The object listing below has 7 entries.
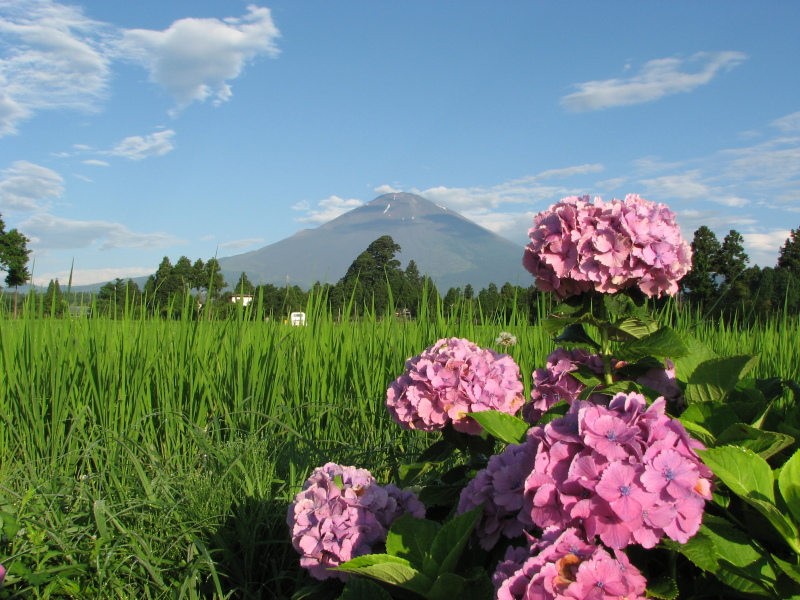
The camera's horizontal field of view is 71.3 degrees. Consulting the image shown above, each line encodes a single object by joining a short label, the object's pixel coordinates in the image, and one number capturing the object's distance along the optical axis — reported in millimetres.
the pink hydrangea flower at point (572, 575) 756
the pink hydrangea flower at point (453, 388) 1440
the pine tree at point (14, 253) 35250
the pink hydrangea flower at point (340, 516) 1211
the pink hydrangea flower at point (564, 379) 1457
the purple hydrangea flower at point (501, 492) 960
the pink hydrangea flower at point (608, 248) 1342
